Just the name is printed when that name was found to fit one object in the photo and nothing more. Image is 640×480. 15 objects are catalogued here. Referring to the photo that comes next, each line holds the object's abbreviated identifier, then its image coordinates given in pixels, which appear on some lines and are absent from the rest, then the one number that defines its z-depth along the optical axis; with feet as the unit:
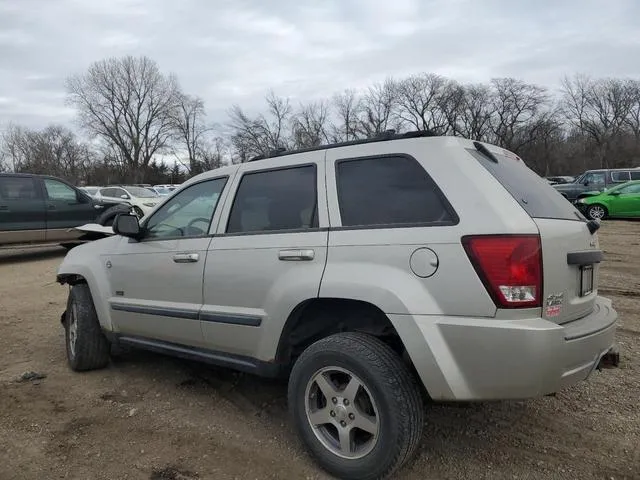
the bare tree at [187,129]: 232.86
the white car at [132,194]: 67.02
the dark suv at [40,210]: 34.99
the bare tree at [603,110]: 233.76
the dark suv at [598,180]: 74.05
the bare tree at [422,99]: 222.07
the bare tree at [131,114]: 222.28
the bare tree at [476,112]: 218.79
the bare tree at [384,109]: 223.59
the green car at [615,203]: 58.13
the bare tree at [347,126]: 220.43
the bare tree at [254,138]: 219.61
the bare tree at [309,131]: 220.64
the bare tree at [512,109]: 217.15
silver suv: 8.15
